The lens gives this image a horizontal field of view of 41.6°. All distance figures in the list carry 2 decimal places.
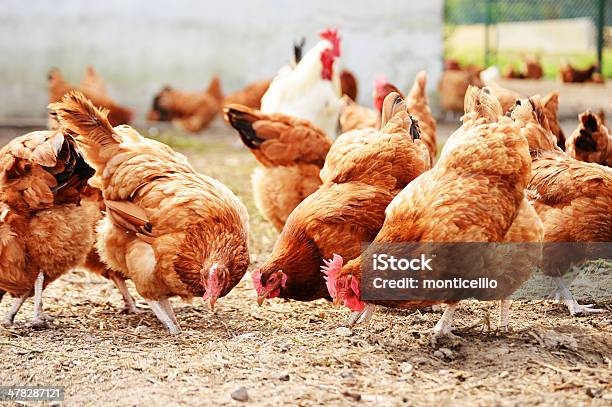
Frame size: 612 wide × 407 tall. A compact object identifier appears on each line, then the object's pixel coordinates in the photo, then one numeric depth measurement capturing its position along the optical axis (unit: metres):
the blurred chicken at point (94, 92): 11.55
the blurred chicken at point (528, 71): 17.42
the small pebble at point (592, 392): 3.44
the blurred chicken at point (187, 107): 12.80
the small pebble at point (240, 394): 3.53
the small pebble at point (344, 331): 4.38
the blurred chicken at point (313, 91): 8.42
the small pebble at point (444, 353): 4.05
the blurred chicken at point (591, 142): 5.74
